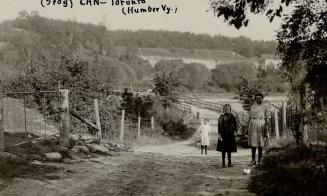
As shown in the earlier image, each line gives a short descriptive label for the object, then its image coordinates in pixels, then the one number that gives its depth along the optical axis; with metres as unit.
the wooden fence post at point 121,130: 21.66
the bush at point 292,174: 8.28
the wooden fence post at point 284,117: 20.27
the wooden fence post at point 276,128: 20.95
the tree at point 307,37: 8.07
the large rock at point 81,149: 14.45
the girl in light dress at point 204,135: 20.00
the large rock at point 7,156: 11.15
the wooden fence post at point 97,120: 18.20
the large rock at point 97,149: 15.44
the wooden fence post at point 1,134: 11.21
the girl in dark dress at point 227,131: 12.40
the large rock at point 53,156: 12.84
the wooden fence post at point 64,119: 14.98
